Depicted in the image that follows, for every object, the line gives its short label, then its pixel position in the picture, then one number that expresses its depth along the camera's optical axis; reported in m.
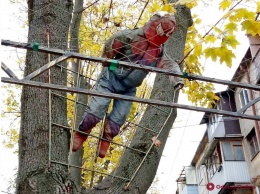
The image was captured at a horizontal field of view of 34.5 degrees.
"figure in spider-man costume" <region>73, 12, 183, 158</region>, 3.75
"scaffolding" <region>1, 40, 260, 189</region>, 2.70
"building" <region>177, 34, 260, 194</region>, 15.14
